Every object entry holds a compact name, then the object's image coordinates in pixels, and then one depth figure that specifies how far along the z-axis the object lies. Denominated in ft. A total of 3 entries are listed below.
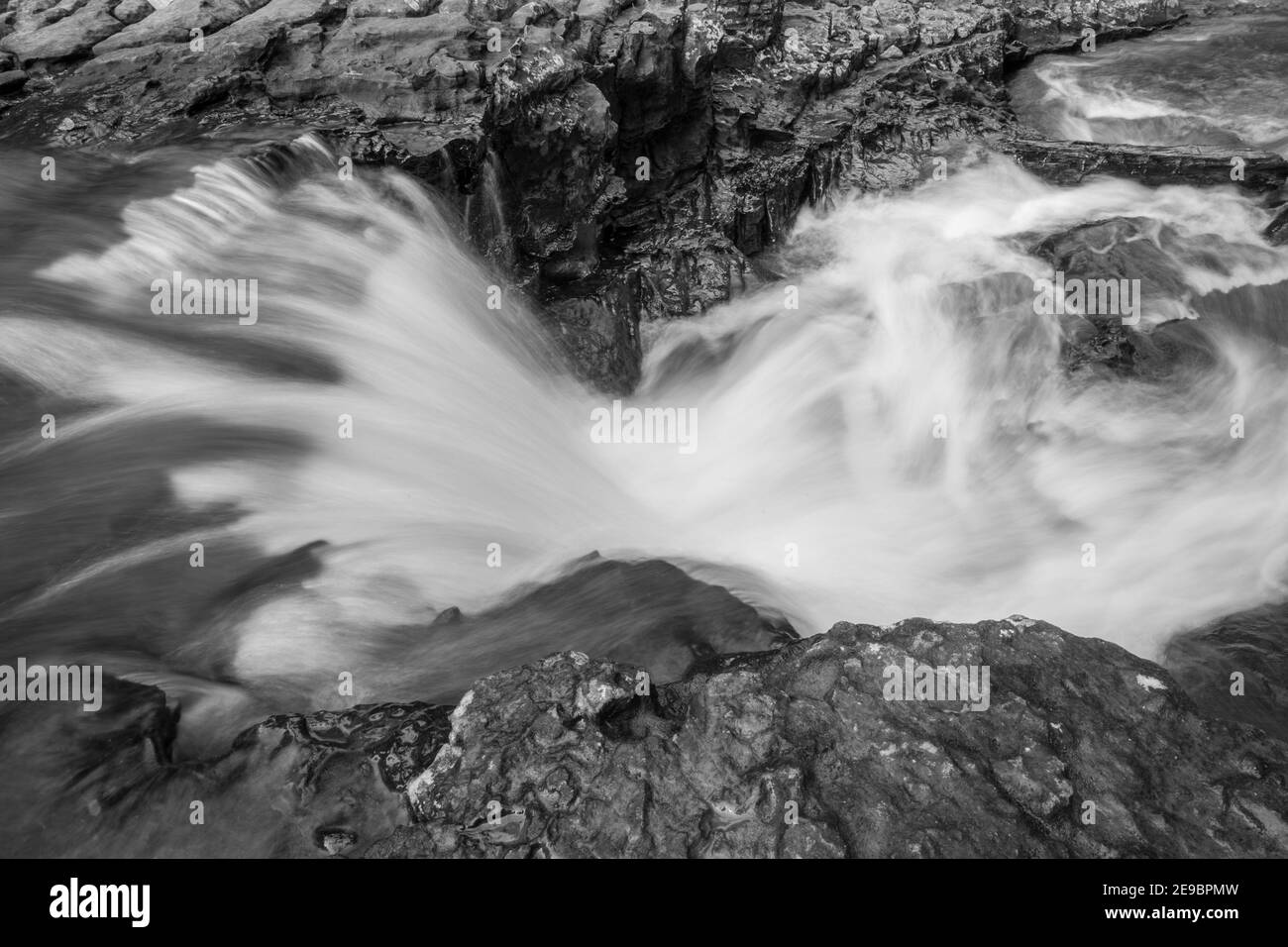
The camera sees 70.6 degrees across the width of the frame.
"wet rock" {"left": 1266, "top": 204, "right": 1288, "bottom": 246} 34.19
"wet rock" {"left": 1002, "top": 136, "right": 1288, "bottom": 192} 36.27
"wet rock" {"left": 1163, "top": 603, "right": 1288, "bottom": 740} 19.56
